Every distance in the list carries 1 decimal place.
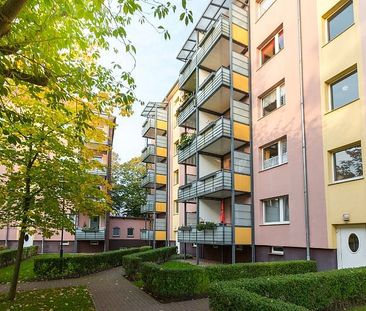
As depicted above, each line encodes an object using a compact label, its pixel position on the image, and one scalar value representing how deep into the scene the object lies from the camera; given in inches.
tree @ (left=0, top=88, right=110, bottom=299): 430.3
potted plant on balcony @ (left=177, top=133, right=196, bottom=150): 961.8
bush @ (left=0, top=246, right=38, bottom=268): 877.8
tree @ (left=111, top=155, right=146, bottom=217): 2057.1
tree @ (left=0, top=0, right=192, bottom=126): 235.9
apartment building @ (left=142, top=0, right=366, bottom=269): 513.7
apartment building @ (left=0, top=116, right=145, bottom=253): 1316.4
